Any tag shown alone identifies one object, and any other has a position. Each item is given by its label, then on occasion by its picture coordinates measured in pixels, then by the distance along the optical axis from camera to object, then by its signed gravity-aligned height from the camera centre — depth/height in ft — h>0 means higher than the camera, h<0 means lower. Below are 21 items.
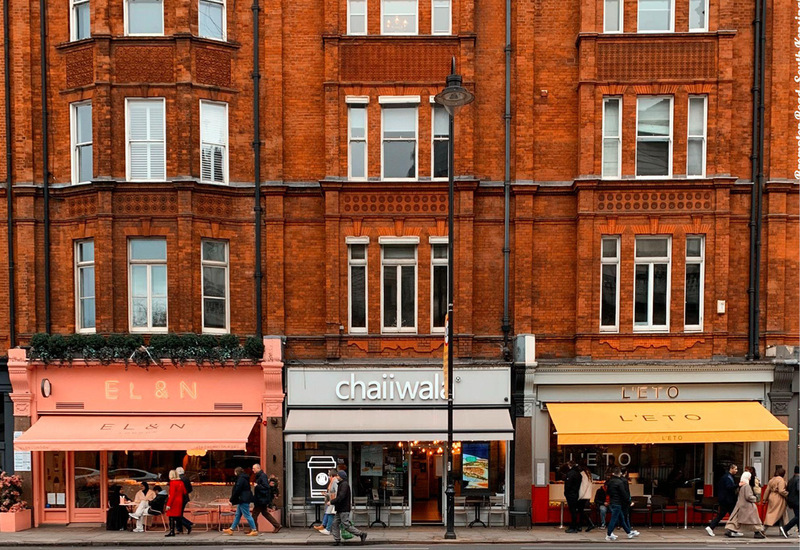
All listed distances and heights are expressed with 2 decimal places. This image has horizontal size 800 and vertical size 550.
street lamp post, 39.50 +2.99
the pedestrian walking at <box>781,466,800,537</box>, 46.15 -18.05
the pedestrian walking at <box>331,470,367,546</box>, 42.80 -17.68
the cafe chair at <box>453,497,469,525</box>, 49.34 -19.97
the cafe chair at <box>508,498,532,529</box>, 48.62 -20.01
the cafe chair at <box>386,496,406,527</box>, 49.06 -19.82
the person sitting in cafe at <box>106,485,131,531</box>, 47.29 -19.32
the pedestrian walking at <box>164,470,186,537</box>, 45.39 -17.86
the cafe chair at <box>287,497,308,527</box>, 48.80 -20.19
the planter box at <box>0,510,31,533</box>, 47.19 -20.04
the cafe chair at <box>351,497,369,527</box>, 49.08 -19.84
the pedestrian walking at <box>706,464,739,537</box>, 46.85 -17.79
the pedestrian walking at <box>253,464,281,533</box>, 45.57 -17.51
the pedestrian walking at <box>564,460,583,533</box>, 46.42 -17.50
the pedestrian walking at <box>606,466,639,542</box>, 44.09 -17.32
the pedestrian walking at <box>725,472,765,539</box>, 45.06 -18.65
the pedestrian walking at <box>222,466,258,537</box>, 45.39 -17.54
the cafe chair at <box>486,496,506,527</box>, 49.11 -19.81
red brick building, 49.11 +5.20
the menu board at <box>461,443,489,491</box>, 49.70 -16.74
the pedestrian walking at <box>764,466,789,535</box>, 46.75 -18.39
